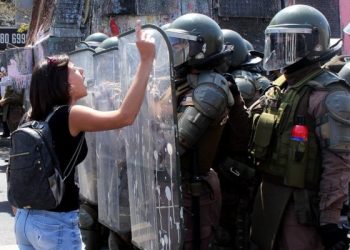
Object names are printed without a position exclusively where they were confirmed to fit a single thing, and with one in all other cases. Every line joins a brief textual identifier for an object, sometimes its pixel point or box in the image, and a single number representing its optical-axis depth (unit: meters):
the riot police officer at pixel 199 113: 3.42
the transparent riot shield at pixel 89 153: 4.61
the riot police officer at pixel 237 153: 4.03
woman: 2.84
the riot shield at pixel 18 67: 9.40
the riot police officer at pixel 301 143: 3.04
